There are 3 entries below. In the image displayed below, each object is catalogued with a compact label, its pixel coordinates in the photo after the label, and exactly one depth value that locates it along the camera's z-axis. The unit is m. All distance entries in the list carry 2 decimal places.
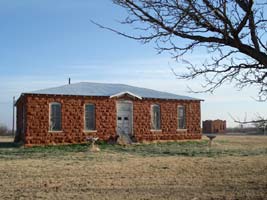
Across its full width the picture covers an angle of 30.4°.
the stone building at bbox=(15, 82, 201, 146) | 29.58
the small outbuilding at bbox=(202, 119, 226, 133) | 72.19
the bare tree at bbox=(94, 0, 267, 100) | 6.75
